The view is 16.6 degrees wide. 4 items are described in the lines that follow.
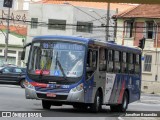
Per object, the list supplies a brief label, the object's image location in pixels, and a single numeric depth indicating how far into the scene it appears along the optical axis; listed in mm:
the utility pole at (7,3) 57828
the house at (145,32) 52656
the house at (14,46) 73938
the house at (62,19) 68000
